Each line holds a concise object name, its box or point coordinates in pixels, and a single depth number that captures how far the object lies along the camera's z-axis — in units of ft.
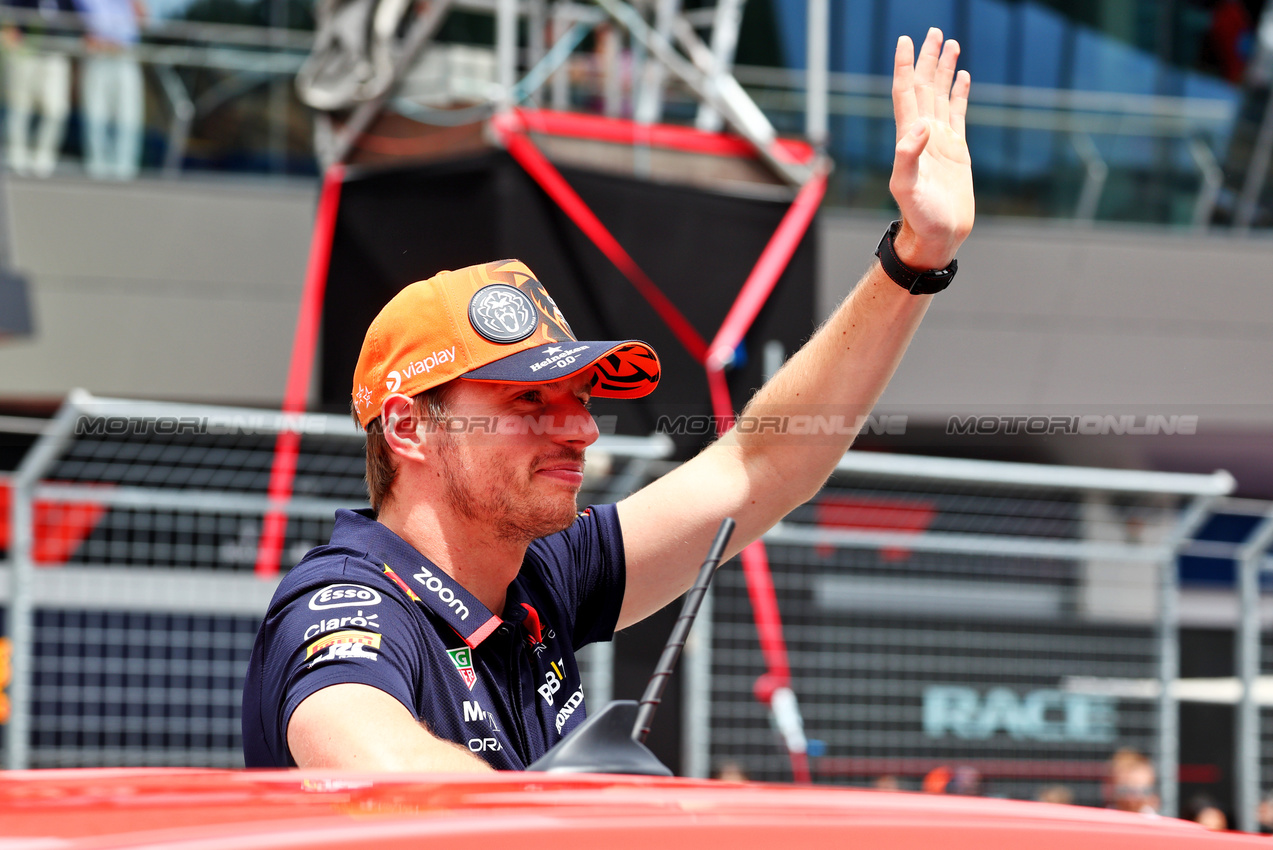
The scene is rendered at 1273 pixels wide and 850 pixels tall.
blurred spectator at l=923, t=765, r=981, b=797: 36.63
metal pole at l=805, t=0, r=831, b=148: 35.76
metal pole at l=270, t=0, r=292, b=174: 62.49
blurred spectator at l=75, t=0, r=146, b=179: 60.18
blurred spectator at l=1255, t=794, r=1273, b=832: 36.99
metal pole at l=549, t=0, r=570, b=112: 34.76
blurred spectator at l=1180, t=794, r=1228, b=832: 38.50
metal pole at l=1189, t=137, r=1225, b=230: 71.51
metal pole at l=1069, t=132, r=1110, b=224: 70.95
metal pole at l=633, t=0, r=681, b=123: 35.35
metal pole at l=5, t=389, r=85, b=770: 27.07
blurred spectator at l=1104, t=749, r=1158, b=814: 35.70
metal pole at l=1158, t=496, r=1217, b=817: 34.71
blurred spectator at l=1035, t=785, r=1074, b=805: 40.24
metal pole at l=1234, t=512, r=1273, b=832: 34.71
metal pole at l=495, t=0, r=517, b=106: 31.17
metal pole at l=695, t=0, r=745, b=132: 35.63
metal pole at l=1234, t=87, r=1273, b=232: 71.05
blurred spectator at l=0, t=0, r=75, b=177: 59.62
